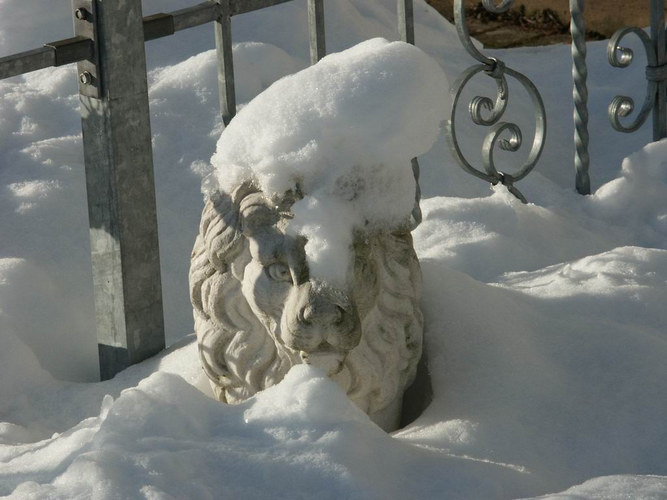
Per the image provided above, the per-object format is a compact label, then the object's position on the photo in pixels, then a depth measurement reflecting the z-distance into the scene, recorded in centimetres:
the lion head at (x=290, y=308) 485
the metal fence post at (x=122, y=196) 628
